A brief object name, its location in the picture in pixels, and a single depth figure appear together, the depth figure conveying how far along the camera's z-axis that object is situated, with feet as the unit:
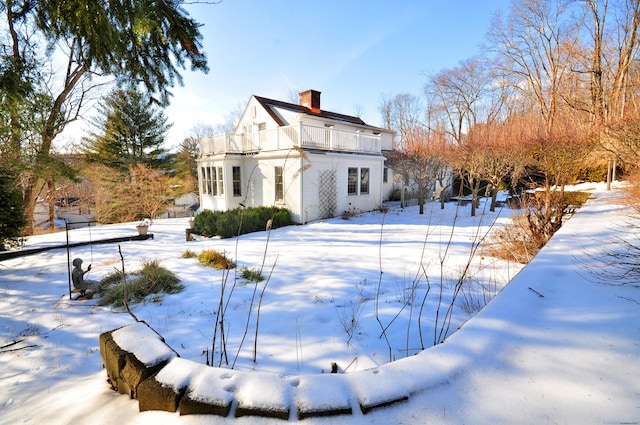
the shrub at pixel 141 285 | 13.74
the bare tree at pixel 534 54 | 69.00
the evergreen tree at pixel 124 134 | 65.57
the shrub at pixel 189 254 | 22.27
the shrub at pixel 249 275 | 16.26
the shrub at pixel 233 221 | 32.24
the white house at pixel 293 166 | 39.37
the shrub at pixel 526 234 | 18.76
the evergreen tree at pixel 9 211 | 19.01
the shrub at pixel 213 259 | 19.36
